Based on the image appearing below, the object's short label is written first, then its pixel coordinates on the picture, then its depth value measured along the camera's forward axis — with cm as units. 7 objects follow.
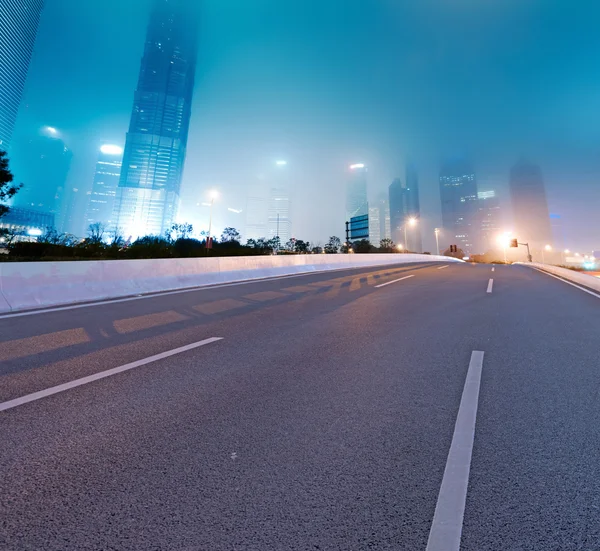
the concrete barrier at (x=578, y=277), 1127
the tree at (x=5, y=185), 2506
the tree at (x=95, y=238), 1830
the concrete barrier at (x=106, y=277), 688
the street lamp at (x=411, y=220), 5129
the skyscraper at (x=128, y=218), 19525
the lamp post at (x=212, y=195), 3662
